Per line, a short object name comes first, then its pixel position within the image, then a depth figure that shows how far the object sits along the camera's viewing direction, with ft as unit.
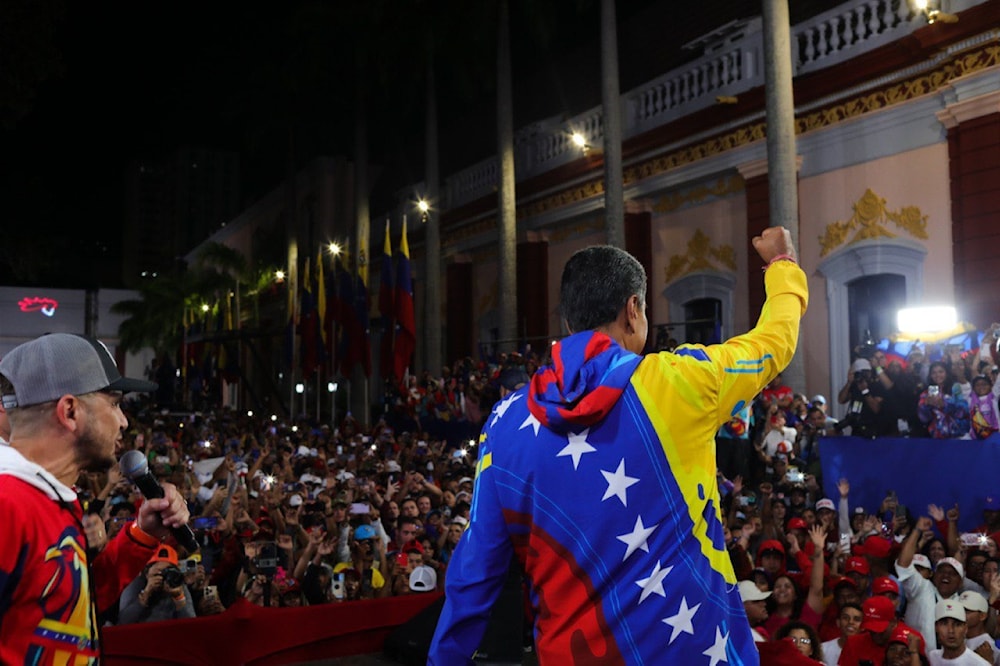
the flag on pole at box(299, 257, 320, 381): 83.61
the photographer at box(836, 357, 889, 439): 34.71
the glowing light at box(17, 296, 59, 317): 178.60
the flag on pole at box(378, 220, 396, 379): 71.67
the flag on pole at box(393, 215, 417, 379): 69.10
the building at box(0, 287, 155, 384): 177.88
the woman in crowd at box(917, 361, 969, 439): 31.78
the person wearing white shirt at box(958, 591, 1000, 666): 22.44
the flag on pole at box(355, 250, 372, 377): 75.51
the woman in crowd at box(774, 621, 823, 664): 20.25
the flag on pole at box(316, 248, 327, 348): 80.43
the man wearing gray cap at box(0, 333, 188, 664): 6.95
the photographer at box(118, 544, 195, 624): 19.97
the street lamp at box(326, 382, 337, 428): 75.33
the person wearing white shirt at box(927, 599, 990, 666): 21.34
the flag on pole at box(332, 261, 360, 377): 76.28
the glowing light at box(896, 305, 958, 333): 39.55
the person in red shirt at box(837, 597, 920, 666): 20.83
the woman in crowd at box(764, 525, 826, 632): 24.02
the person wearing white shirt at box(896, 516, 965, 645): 24.49
